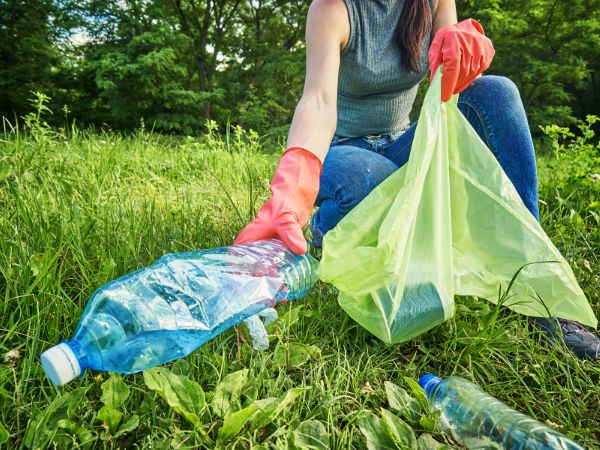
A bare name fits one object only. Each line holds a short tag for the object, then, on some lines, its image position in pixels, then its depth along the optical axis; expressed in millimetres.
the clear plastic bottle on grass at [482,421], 893
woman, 1264
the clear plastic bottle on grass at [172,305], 821
